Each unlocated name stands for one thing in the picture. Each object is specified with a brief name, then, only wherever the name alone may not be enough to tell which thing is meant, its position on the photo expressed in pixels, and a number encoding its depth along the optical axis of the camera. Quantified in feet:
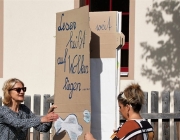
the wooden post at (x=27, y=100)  44.14
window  59.00
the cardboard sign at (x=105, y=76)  31.04
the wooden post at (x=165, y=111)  44.57
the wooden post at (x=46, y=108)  43.45
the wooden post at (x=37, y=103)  43.73
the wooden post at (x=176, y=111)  44.55
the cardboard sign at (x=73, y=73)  29.81
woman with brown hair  24.17
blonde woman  29.17
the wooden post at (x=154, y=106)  44.40
